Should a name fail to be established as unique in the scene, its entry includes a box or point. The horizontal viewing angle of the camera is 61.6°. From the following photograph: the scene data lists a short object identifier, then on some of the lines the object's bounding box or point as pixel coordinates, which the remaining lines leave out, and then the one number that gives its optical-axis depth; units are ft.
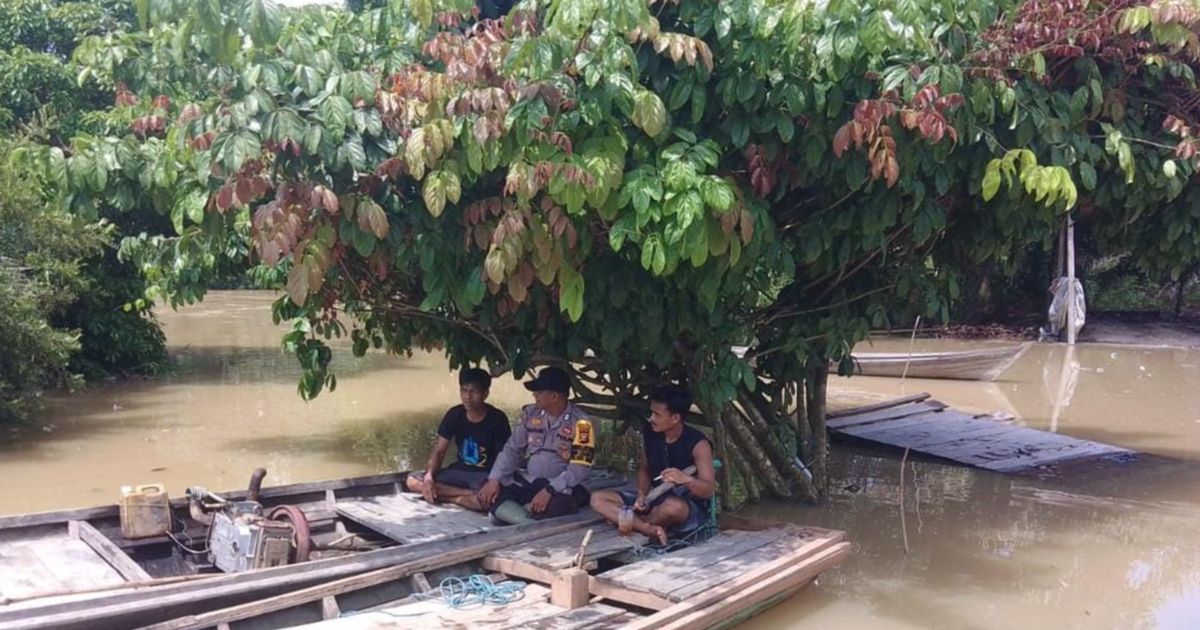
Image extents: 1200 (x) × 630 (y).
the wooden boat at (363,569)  14.47
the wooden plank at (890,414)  35.29
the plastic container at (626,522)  19.26
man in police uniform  20.40
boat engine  16.66
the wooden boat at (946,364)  49.19
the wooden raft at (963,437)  31.60
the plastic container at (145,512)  18.28
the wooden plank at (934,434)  33.32
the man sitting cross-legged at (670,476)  19.15
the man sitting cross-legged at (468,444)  21.58
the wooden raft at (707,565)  16.22
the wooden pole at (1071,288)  61.72
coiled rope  16.29
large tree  15.46
